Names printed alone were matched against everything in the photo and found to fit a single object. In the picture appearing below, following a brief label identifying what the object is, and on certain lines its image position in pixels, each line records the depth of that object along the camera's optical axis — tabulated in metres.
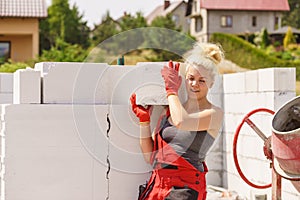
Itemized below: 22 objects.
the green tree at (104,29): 31.87
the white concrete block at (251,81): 5.58
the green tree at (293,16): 52.75
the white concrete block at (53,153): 3.47
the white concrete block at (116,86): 3.67
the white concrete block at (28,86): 3.50
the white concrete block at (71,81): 3.54
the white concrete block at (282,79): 5.02
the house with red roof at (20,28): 22.42
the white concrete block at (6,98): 6.05
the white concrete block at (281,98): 5.05
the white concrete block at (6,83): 6.24
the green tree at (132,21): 32.67
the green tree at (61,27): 30.97
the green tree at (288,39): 33.91
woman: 3.32
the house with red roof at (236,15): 38.97
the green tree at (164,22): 34.28
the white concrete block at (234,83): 6.01
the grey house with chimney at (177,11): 48.75
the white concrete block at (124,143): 3.64
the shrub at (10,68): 11.94
